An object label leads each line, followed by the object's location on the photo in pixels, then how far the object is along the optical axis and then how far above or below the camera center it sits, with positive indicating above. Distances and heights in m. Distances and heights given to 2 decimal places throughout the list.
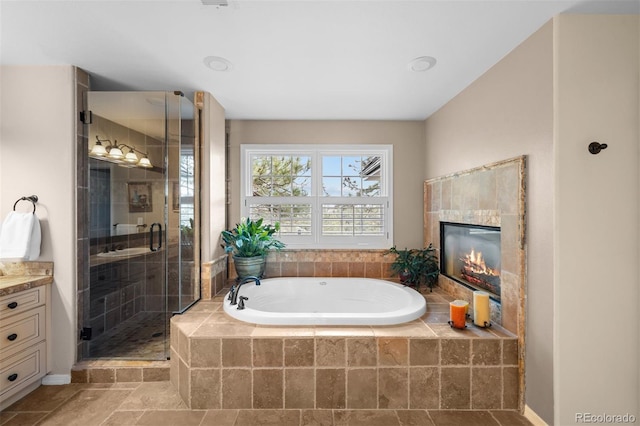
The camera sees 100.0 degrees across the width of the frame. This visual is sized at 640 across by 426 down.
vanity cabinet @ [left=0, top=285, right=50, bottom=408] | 1.65 -0.82
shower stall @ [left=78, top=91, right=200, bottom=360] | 2.12 -0.07
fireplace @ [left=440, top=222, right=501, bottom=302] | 1.90 -0.36
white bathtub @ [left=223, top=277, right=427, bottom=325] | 2.46 -0.80
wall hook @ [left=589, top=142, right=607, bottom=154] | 1.34 +0.32
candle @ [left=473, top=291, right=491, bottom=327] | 1.76 -0.66
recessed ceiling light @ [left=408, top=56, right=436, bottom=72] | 1.74 +0.99
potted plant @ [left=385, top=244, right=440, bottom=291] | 2.58 -0.55
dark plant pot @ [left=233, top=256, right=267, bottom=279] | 2.59 -0.52
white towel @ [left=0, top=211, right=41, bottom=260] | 1.79 -0.15
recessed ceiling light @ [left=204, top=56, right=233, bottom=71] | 1.75 +1.01
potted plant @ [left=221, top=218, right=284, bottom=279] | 2.60 -0.33
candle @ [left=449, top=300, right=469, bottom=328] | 1.75 -0.67
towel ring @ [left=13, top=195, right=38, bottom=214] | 1.86 +0.10
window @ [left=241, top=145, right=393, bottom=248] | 3.00 +0.21
